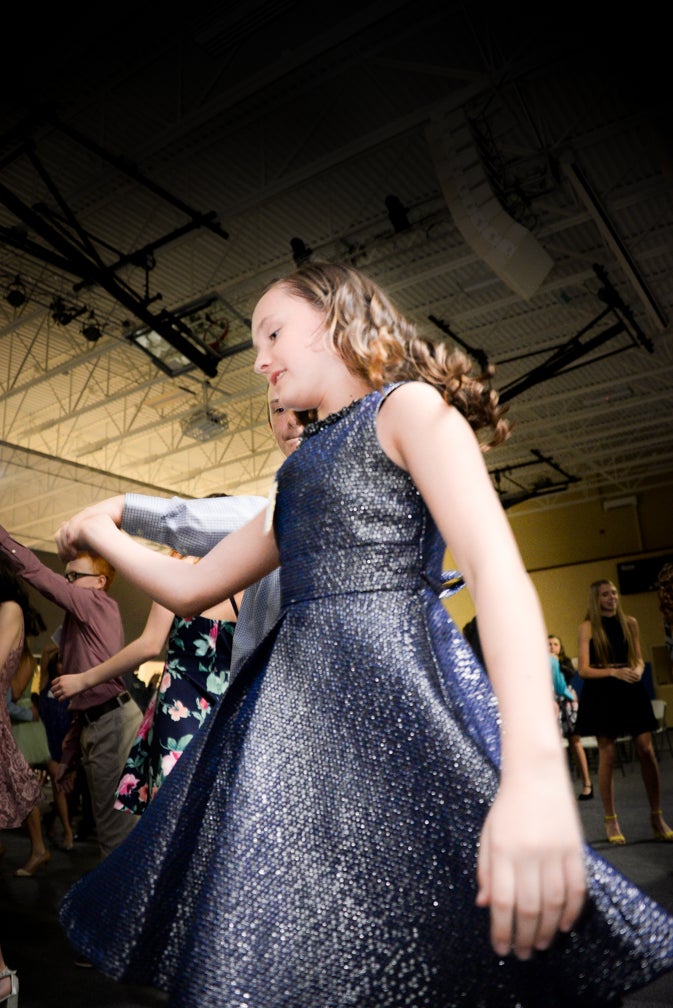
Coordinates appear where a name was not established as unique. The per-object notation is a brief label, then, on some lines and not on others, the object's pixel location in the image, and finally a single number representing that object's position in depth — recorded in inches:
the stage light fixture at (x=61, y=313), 383.2
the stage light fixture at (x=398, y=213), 315.9
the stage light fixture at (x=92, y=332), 395.9
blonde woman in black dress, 177.8
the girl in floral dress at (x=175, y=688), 79.4
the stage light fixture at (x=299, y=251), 321.1
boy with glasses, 118.1
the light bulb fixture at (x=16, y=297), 370.9
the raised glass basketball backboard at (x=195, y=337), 351.6
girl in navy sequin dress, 23.5
